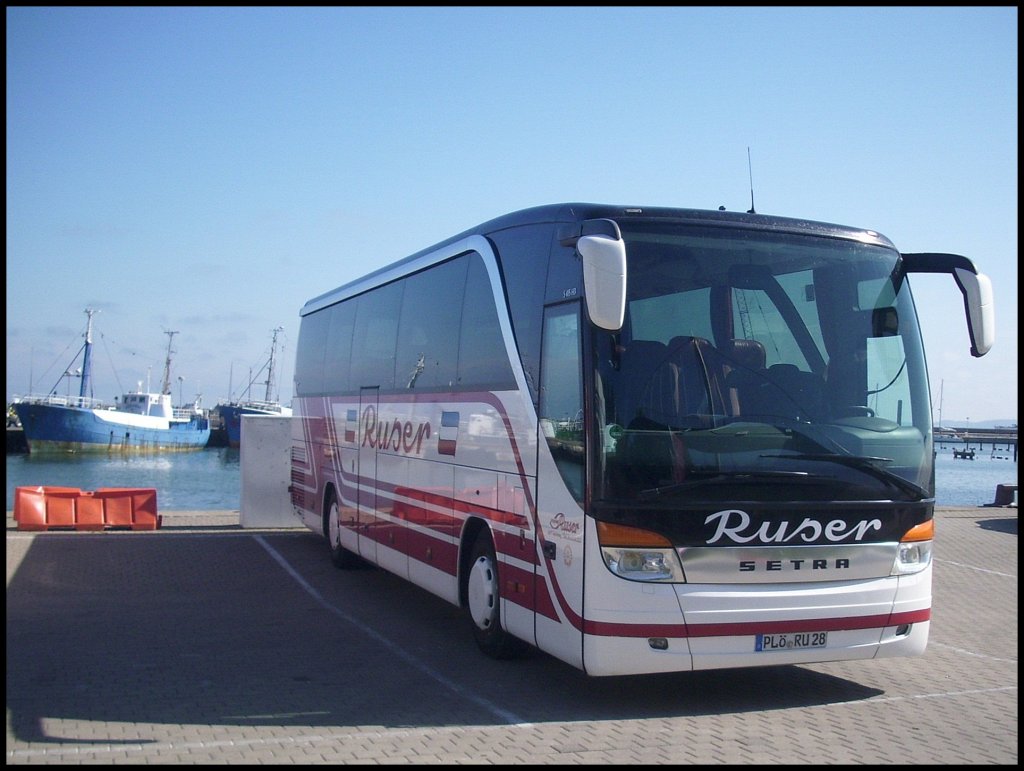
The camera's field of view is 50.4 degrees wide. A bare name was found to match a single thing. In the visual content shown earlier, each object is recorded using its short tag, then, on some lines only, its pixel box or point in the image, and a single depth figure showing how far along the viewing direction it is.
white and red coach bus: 7.14
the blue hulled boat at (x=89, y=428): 83.94
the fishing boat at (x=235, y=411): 96.75
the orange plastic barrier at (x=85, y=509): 18.56
